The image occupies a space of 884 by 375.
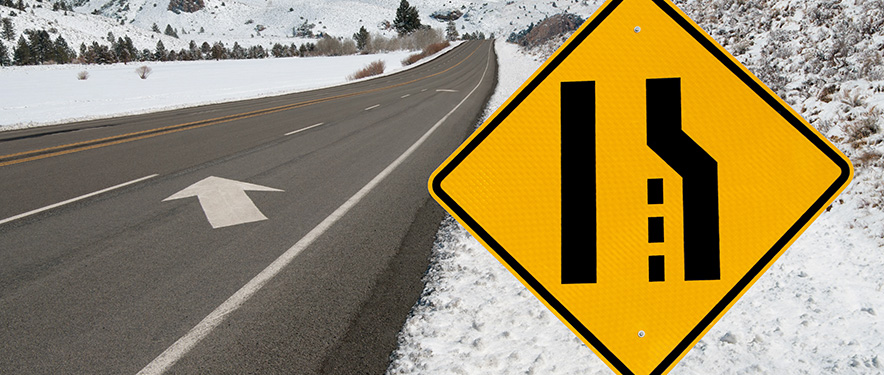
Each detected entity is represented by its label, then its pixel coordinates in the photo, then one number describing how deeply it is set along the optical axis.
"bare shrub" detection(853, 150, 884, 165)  4.63
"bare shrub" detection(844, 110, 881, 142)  5.04
